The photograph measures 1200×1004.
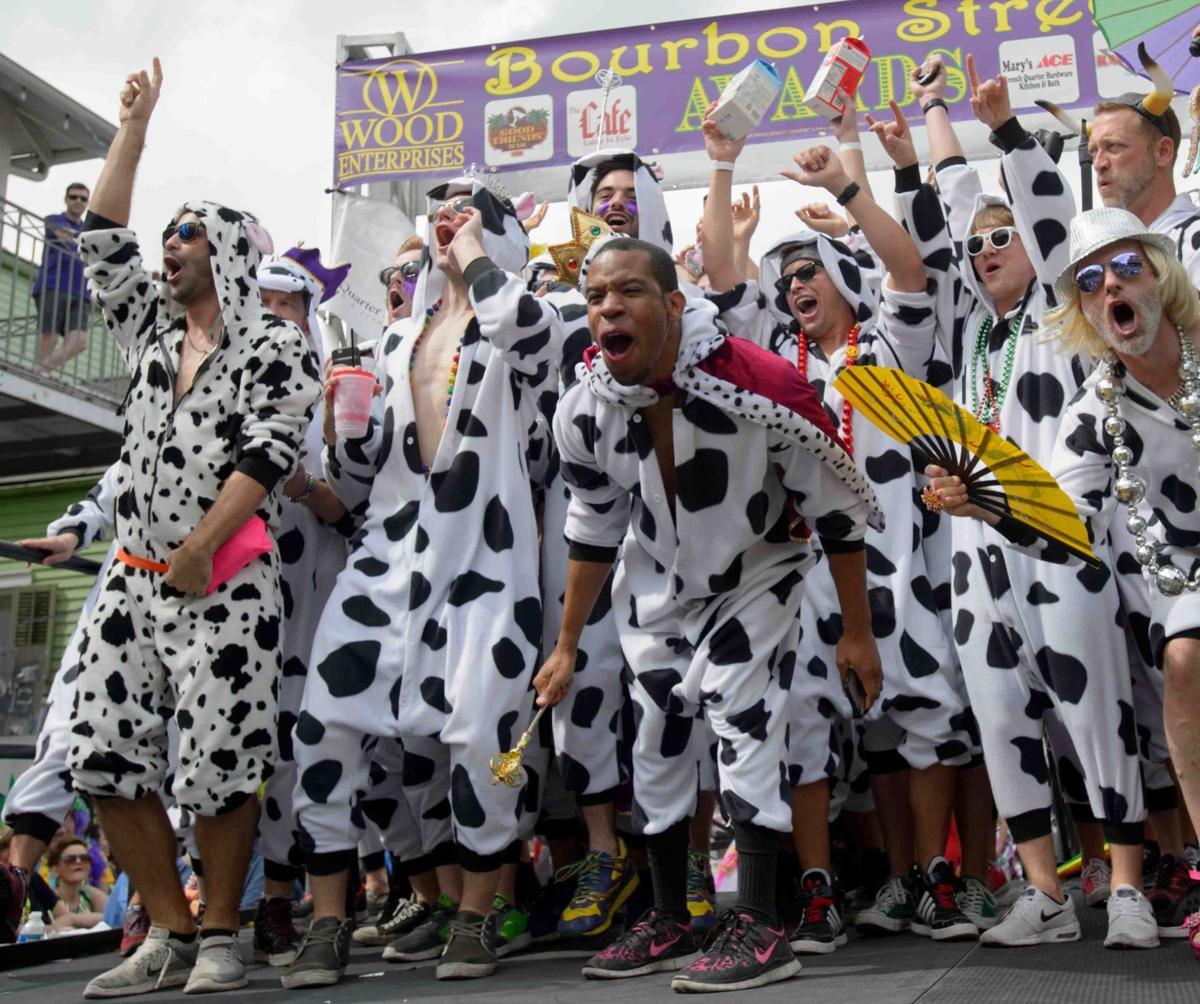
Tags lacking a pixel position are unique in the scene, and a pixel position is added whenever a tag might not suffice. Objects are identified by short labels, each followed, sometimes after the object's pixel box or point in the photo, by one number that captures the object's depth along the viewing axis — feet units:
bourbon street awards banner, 28.09
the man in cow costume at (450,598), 12.05
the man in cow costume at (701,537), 10.68
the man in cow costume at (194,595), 11.77
